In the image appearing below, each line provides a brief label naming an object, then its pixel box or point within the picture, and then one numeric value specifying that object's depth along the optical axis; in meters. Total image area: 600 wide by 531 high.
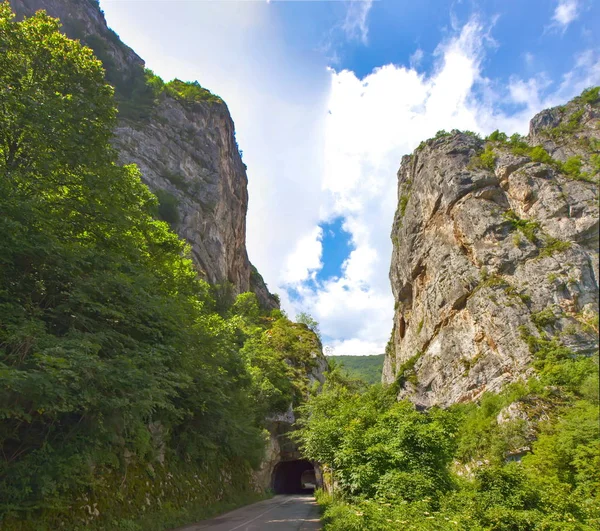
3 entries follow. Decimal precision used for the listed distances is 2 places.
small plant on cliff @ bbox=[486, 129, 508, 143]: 50.99
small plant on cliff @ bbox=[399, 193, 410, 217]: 60.67
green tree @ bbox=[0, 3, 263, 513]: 7.61
